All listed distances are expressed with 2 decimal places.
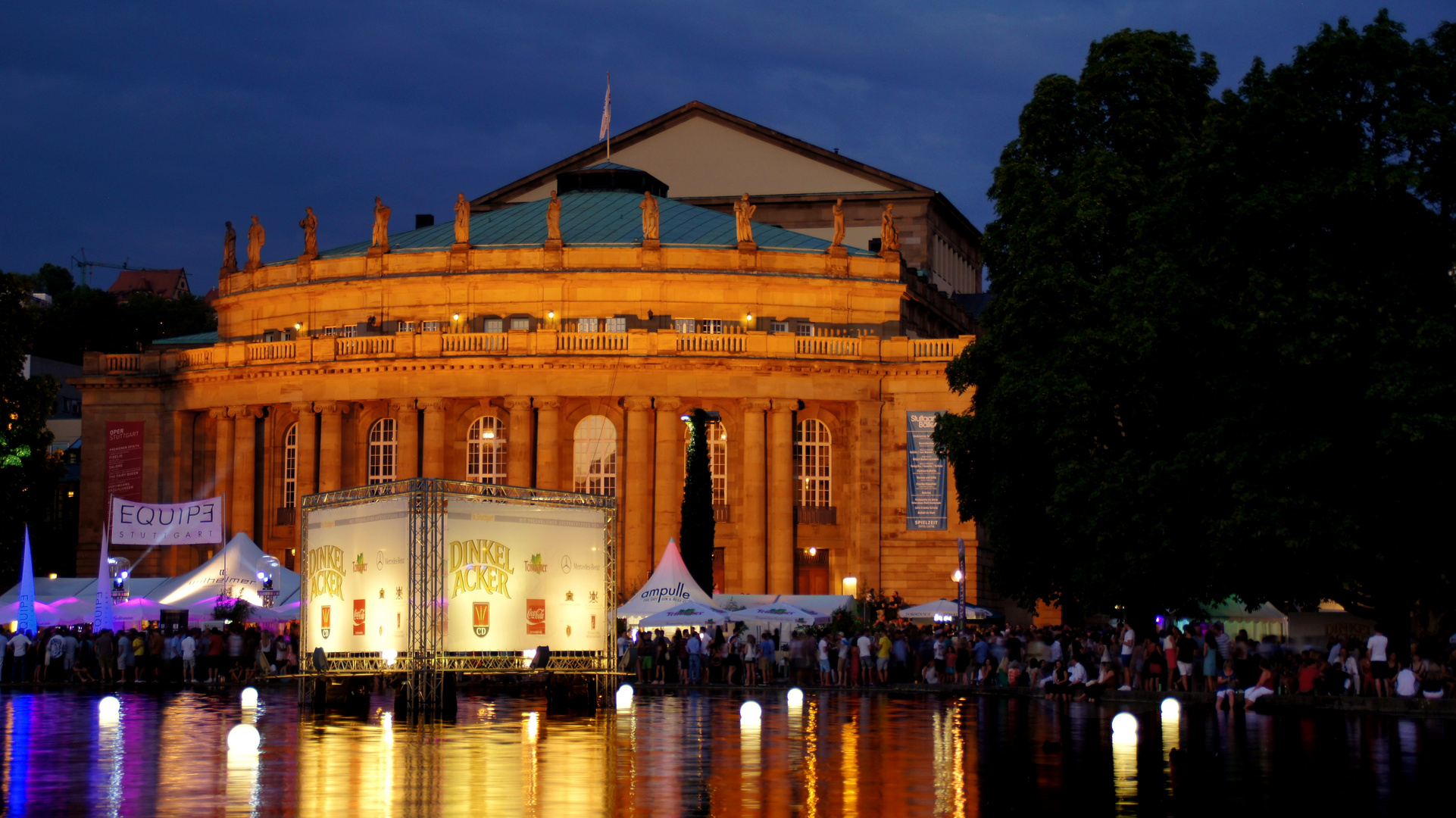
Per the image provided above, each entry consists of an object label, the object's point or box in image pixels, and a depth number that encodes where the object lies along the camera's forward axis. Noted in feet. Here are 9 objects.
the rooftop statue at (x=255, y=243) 268.21
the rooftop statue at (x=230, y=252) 273.54
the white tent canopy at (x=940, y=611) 201.57
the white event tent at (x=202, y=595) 178.91
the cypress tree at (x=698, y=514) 206.90
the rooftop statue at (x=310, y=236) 261.03
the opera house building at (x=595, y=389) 237.66
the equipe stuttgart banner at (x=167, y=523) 194.18
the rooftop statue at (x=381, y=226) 253.85
